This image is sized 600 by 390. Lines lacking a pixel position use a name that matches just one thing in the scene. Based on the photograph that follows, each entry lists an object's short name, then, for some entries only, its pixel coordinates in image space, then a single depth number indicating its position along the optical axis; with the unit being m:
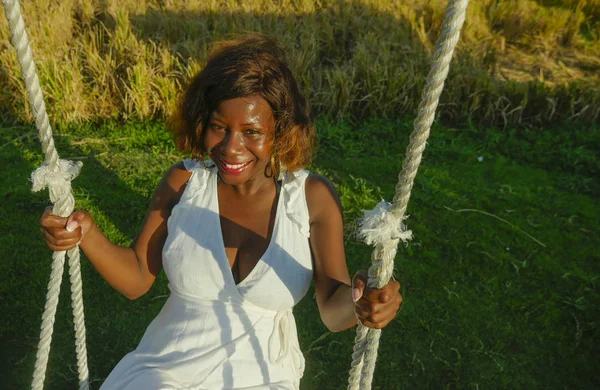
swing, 1.14
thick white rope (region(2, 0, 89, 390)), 1.29
